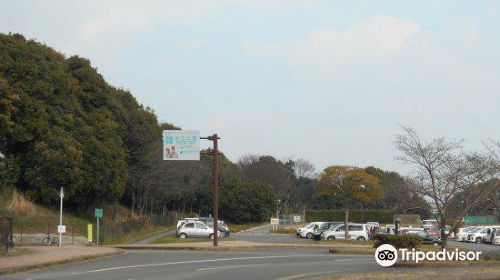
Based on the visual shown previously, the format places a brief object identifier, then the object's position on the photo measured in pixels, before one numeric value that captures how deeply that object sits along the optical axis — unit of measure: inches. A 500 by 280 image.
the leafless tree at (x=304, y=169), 5290.4
